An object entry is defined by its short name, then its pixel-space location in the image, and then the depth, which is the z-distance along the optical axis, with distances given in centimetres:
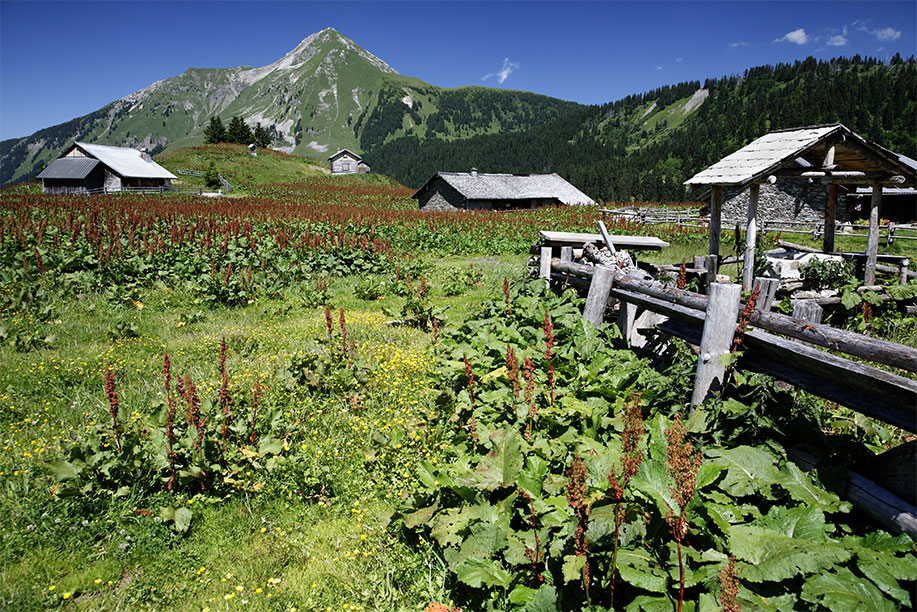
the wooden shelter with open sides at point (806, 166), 1003
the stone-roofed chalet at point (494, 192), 4922
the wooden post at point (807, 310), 666
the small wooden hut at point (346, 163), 8169
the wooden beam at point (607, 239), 1040
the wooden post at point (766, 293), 606
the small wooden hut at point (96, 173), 4959
